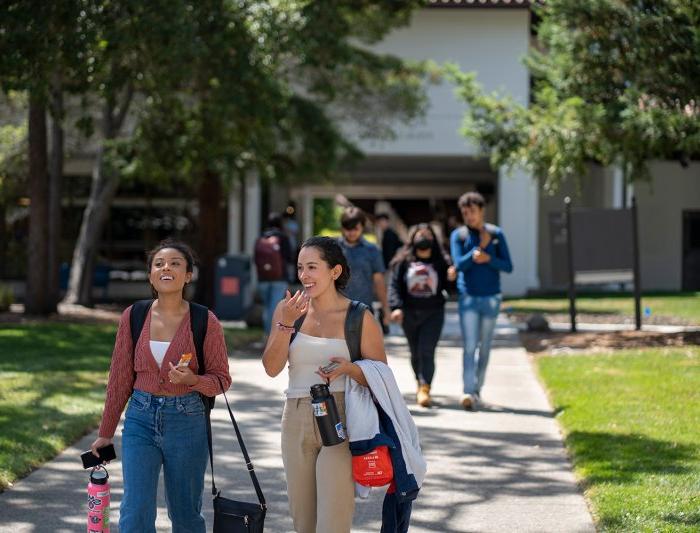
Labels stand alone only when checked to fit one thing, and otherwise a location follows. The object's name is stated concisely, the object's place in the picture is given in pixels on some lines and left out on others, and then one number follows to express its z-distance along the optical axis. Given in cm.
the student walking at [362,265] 977
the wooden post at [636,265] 1619
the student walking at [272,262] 1476
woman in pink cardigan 478
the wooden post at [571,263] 1630
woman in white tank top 473
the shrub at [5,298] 2033
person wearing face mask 999
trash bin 2025
